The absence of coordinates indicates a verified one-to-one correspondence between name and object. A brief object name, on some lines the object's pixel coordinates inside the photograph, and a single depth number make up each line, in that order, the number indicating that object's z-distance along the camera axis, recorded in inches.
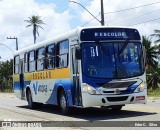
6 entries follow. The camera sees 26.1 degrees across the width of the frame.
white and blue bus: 455.9
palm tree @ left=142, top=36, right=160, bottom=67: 1995.1
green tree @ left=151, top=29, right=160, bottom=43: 2097.5
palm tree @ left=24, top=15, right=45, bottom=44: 3017.3
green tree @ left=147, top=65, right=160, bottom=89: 1612.4
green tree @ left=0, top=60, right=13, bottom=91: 2876.5
